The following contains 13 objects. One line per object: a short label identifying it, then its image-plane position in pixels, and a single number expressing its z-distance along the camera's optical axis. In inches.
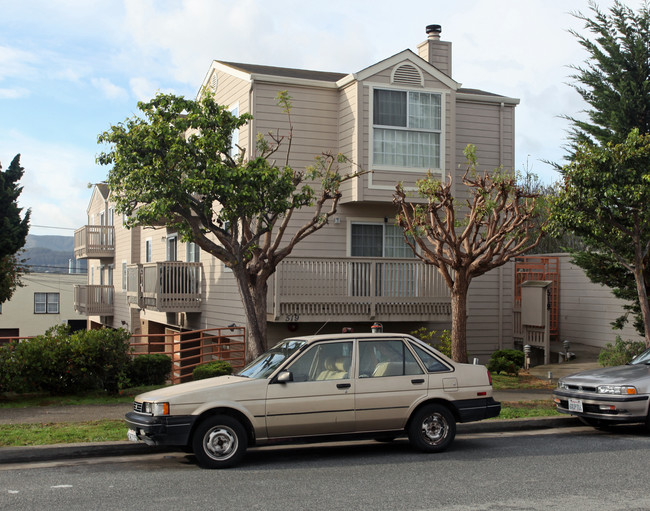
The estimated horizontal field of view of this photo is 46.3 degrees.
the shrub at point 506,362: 710.5
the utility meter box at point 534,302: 785.6
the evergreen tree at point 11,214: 677.3
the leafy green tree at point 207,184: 560.7
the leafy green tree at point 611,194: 559.2
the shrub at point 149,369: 613.3
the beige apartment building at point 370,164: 719.1
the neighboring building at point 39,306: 2092.8
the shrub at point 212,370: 625.2
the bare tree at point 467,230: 624.4
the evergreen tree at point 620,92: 690.8
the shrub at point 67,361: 551.8
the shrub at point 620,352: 644.7
